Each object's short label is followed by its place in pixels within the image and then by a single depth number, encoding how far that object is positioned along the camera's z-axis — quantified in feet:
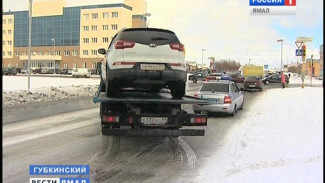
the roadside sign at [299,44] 74.09
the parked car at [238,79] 159.10
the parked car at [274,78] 165.58
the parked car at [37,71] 262.57
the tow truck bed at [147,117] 23.73
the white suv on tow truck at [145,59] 23.85
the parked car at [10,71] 200.03
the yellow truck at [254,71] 195.00
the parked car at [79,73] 200.54
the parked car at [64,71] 265.60
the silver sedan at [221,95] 43.96
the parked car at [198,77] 152.89
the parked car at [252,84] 103.81
